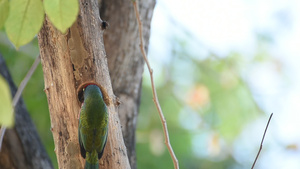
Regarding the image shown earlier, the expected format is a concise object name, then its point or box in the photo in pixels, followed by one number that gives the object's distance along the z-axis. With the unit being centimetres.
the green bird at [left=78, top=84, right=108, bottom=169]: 587
